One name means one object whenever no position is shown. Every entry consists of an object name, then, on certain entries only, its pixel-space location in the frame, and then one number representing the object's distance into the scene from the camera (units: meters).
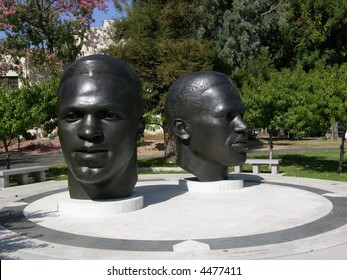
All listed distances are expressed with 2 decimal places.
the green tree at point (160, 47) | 21.25
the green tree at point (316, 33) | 31.45
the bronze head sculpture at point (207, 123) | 10.93
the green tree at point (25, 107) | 15.37
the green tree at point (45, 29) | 24.86
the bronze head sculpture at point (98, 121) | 8.12
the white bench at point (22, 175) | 14.41
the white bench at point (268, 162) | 16.36
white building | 31.36
